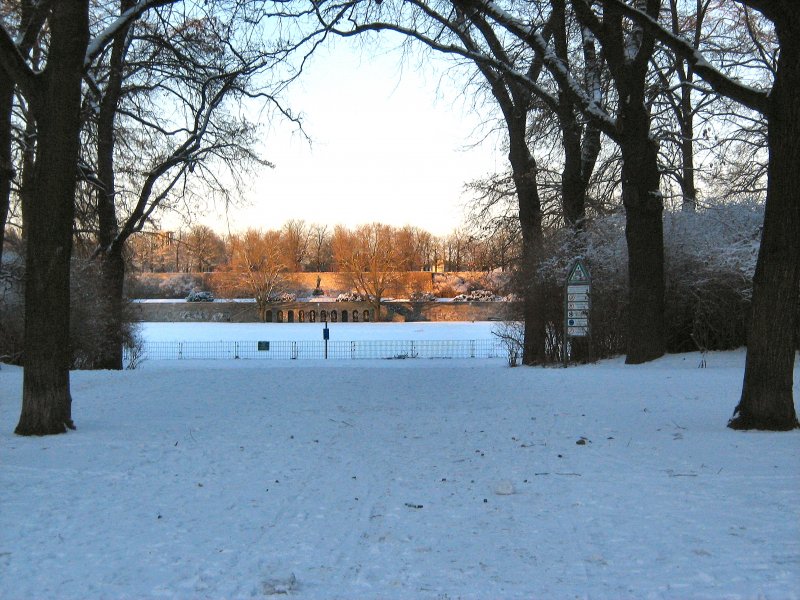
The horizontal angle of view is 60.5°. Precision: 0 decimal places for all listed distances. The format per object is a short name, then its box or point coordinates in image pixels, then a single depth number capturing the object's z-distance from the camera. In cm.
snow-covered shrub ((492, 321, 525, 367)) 2272
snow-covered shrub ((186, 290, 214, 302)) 7381
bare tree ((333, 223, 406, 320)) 7619
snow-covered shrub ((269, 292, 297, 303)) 7472
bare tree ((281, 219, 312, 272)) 8031
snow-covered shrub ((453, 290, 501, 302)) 6669
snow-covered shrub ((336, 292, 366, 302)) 7781
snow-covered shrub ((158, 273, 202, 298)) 8219
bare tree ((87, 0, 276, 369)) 1692
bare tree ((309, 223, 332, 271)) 10888
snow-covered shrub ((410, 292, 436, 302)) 7556
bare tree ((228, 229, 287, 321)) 7375
